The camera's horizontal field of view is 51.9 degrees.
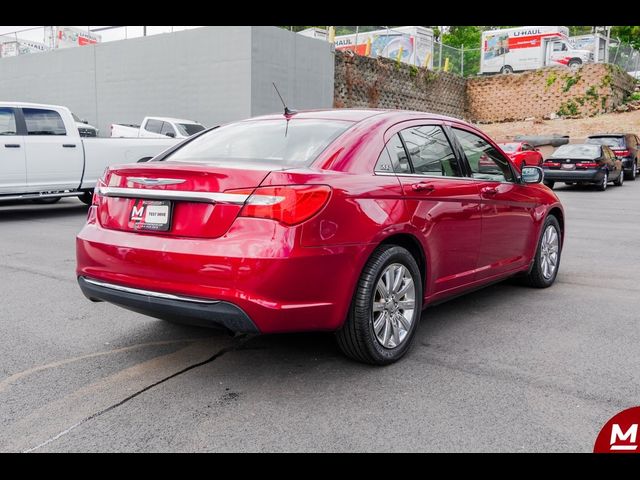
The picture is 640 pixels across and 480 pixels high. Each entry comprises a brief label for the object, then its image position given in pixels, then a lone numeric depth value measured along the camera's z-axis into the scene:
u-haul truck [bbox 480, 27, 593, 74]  37.31
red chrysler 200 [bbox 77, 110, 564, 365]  3.49
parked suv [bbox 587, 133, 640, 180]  23.17
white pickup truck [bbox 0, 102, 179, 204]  11.24
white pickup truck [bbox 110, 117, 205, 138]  20.09
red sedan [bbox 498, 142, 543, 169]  23.23
